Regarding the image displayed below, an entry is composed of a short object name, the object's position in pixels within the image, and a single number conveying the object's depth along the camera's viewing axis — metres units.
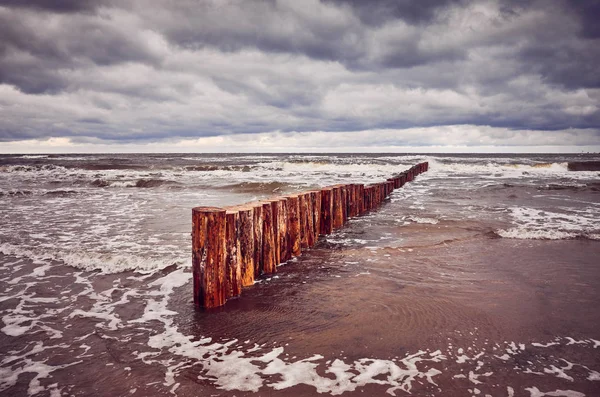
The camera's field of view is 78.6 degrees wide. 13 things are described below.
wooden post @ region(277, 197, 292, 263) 5.12
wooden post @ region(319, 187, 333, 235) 7.18
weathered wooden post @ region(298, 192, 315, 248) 5.95
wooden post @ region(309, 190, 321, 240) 6.46
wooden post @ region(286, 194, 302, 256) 5.55
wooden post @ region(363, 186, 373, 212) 10.22
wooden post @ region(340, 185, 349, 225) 8.19
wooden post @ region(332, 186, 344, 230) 7.70
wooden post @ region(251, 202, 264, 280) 4.48
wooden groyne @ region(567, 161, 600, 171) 35.56
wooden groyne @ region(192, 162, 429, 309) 3.72
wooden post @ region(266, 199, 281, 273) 4.96
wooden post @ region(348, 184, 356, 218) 8.86
